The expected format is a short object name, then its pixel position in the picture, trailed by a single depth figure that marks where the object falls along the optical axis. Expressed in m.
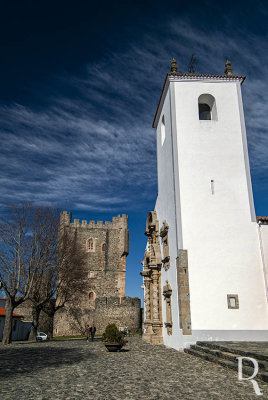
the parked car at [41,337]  26.54
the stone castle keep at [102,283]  36.84
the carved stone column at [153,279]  17.34
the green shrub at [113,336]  13.84
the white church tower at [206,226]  12.80
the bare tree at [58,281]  23.08
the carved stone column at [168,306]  14.93
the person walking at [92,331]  21.77
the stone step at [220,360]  6.92
